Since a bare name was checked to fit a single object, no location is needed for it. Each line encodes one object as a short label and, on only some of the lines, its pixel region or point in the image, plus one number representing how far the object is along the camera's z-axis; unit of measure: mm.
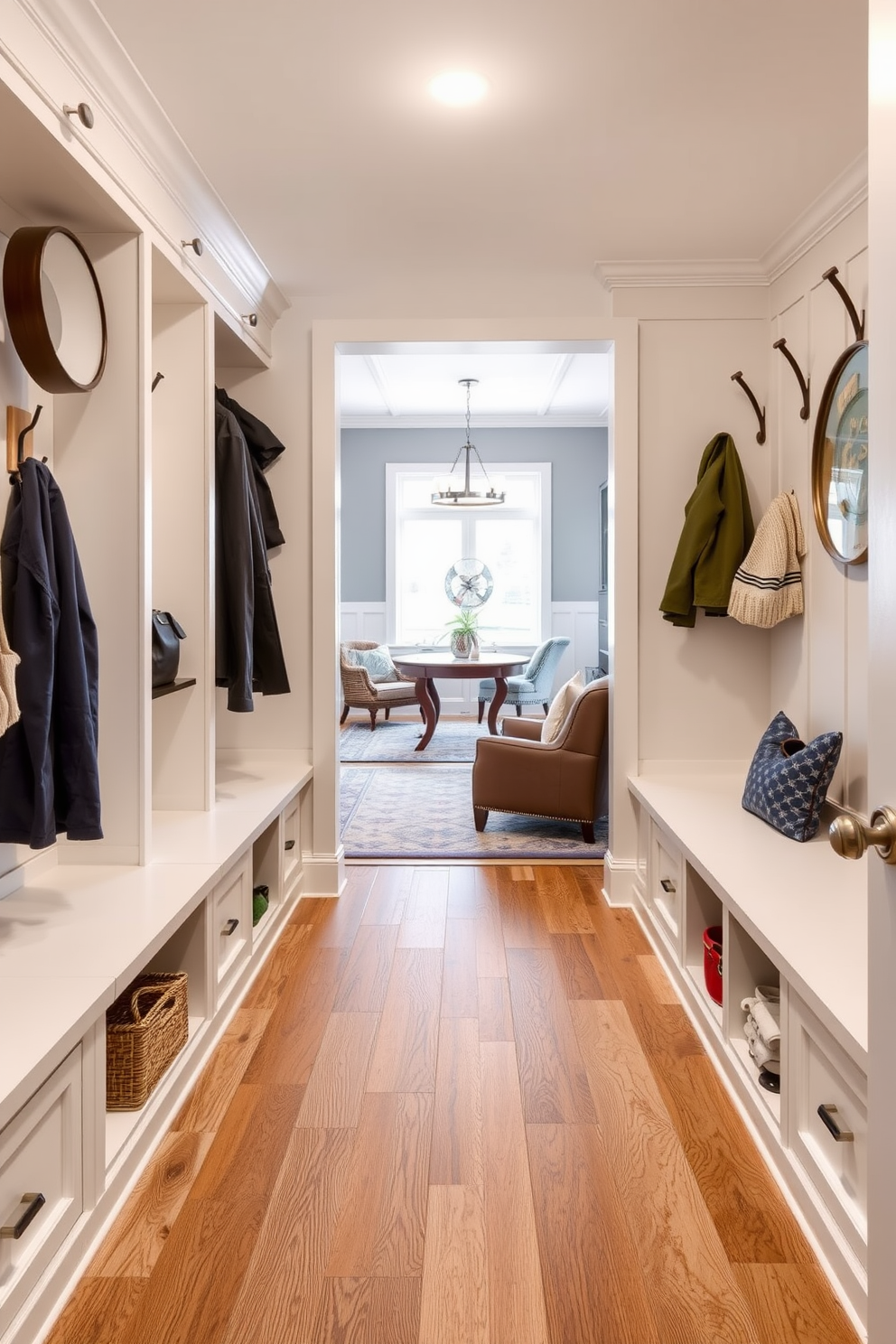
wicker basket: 1964
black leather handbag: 2811
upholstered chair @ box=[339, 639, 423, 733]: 7309
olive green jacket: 3410
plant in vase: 6816
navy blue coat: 1997
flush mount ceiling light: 2239
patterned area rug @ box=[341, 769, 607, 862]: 4332
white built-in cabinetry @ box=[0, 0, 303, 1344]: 1586
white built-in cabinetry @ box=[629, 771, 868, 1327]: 1613
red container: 2511
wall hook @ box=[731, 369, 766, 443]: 3492
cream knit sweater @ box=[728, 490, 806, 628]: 3236
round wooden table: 6289
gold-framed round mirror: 2674
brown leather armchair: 4395
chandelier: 6828
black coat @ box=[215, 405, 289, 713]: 3299
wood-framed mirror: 2043
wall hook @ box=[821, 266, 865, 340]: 2658
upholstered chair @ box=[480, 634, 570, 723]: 7309
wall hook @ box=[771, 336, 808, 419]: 3123
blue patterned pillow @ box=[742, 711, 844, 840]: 2713
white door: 1064
